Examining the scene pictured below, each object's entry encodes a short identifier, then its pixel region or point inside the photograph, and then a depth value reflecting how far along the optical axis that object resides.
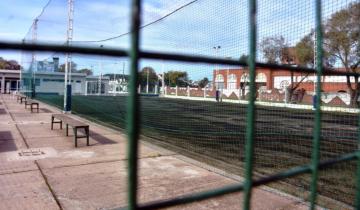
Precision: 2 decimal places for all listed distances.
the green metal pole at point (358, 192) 2.12
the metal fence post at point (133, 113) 1.02
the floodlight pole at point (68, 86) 15.29
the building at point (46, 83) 26.59
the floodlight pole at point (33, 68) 22.98
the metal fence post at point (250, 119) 1.40
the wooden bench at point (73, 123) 7.74
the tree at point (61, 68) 20.26
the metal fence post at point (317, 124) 1.75
